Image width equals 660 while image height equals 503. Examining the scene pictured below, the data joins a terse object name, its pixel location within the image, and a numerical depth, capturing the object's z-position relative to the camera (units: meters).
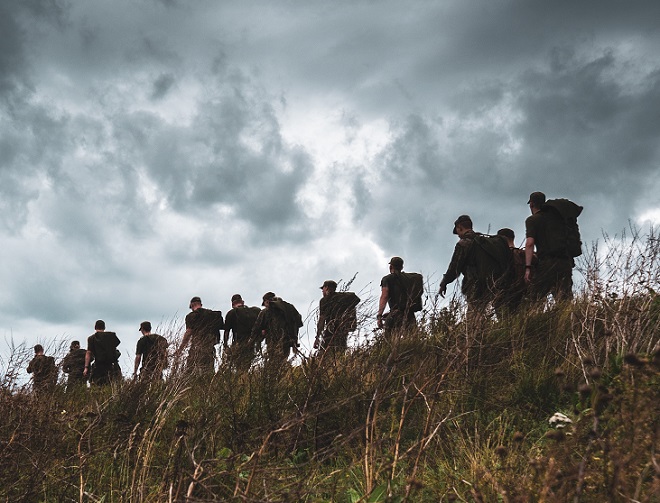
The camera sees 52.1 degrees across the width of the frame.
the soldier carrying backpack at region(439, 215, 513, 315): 8.34
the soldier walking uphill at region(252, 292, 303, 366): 10.38
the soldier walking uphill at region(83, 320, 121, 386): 12.61
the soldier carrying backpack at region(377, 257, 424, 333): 9.26
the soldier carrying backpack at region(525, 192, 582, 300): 8.18
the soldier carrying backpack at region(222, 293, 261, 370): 11.40
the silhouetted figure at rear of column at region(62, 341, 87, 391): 12.31
